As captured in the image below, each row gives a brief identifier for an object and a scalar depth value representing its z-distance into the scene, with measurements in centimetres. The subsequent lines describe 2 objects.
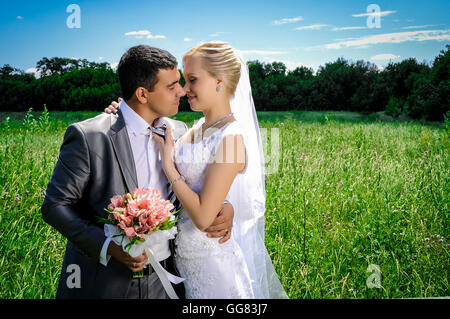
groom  210
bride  221
